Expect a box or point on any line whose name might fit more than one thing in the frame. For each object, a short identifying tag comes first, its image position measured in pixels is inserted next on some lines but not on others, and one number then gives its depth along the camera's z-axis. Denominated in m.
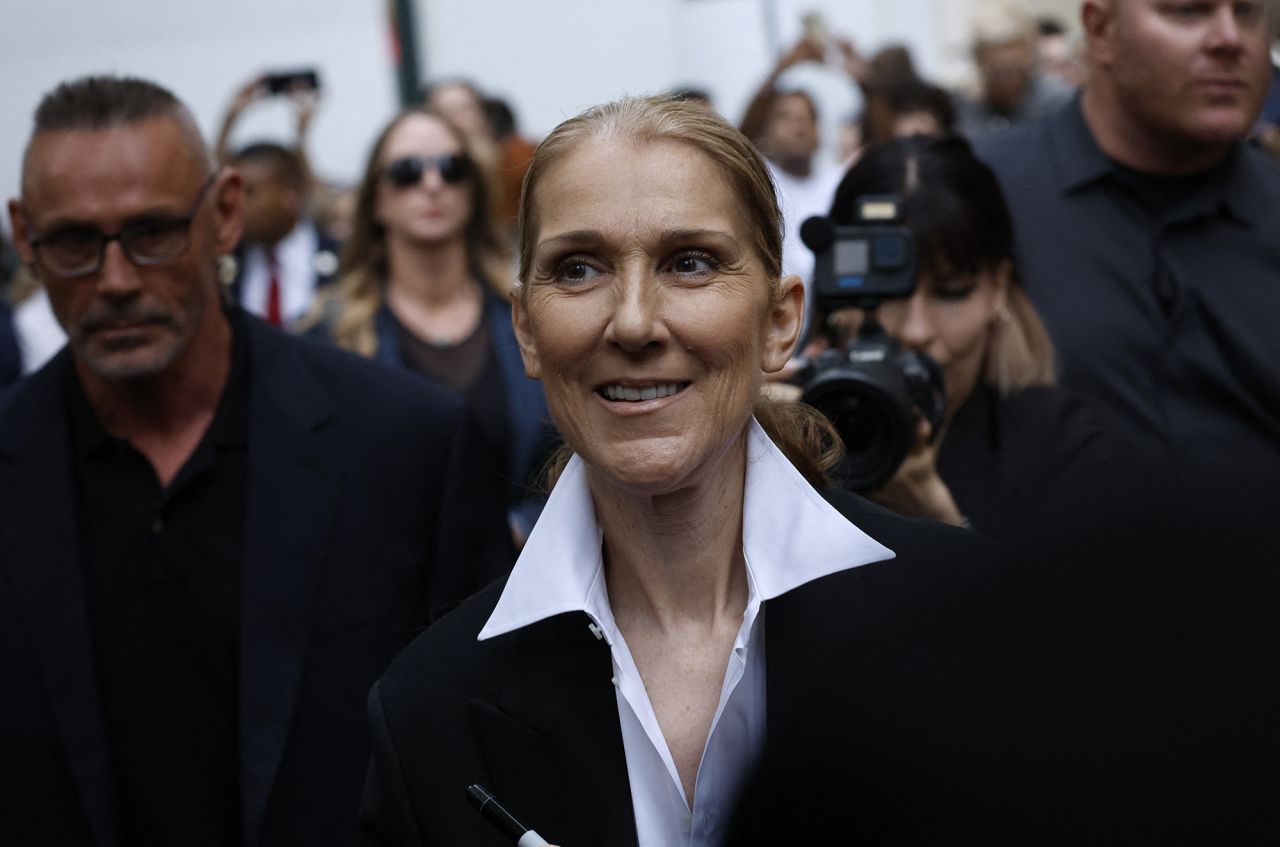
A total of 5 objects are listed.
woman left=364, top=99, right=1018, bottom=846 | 2.26
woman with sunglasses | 5.48
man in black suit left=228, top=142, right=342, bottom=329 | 7.42
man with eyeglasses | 3.29
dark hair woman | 3.48
